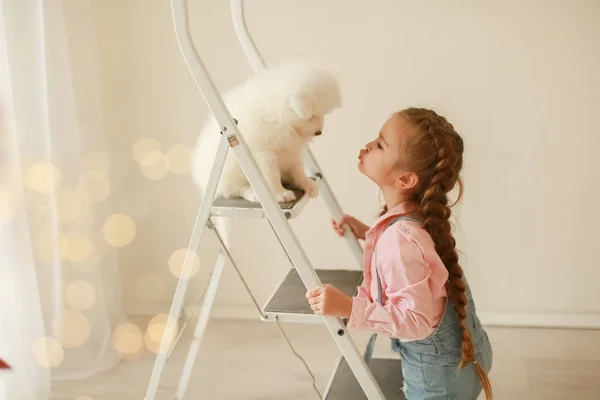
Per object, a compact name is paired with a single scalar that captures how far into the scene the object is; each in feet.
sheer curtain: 4.72
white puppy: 3.72
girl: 3.44
